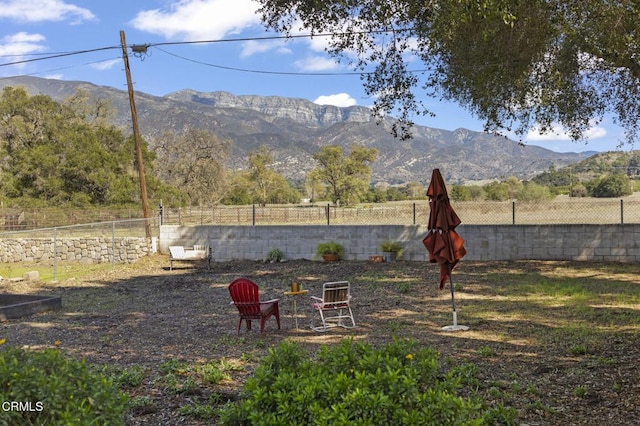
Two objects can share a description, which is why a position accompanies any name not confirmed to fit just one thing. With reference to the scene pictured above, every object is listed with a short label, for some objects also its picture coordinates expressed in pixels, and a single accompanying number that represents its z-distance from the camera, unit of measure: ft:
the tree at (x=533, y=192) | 126.26
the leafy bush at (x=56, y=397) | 10.39
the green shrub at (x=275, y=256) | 63.46
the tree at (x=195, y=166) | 174.91
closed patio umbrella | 28.63
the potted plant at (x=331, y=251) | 60.85
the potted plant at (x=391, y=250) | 59.06
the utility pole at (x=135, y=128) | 74.33
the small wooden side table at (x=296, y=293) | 30.84
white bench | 61.77
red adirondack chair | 29.23
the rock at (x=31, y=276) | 56.03
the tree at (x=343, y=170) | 216.95
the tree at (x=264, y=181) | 228.26
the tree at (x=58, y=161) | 120.47
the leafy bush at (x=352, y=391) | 10.55
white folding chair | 30.25
